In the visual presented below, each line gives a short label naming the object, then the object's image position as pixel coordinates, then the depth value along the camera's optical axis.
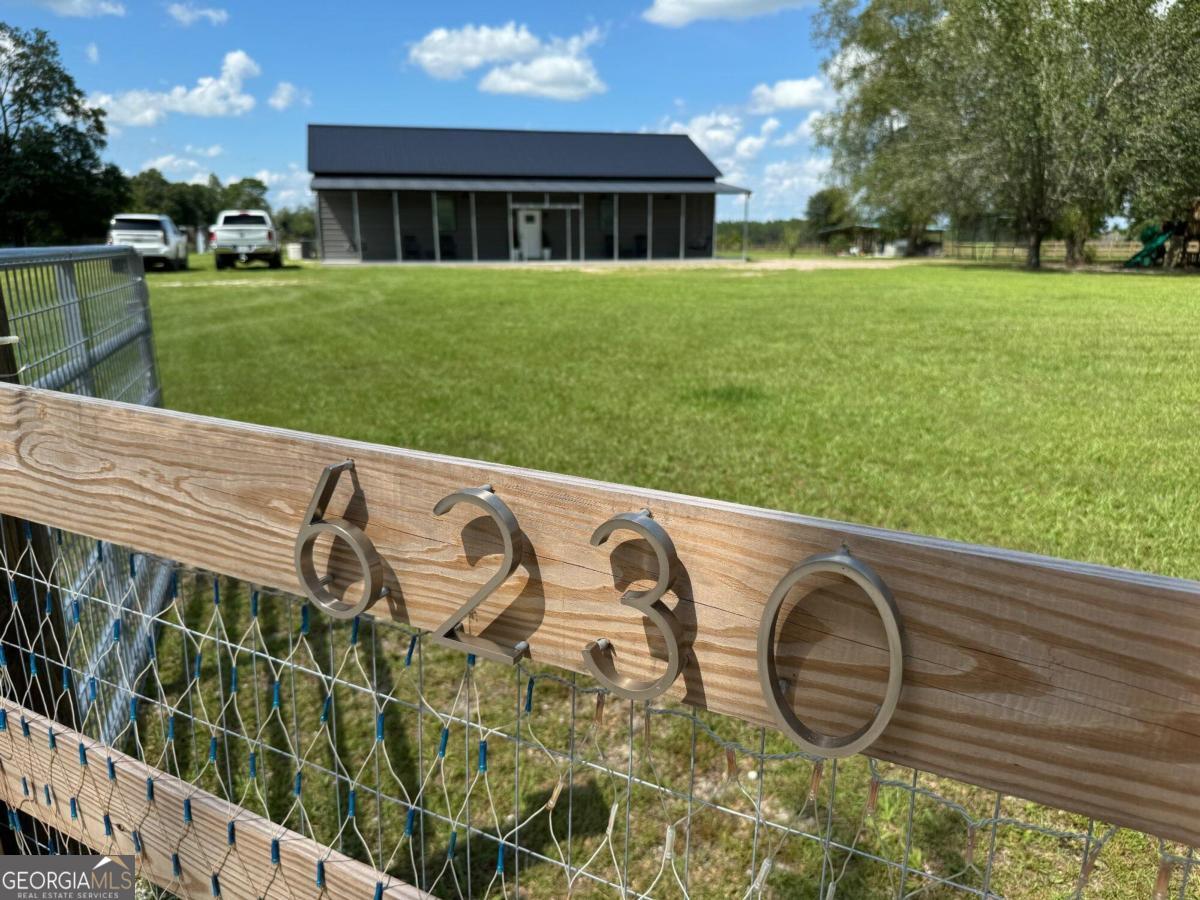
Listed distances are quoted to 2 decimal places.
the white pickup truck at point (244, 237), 25.52
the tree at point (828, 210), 44.05
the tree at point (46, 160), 32.94
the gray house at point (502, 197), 33.34
